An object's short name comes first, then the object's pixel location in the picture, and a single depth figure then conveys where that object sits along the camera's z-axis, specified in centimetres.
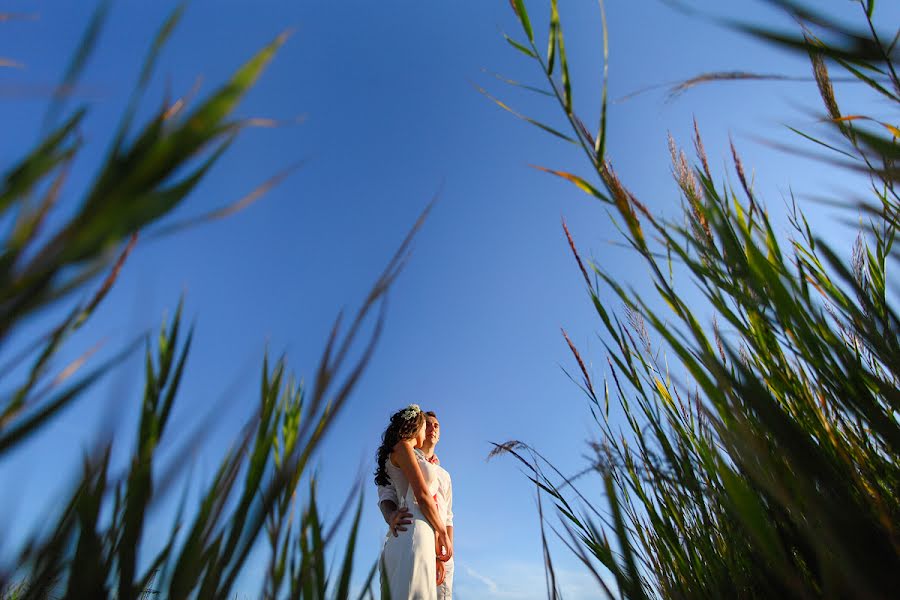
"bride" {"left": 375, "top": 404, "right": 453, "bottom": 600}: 283
